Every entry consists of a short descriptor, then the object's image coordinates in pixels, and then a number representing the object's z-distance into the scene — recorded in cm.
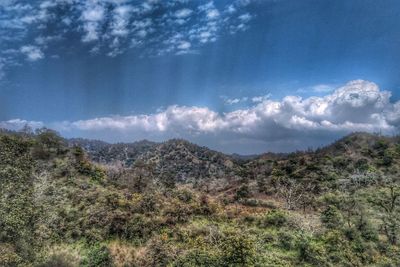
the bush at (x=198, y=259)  2028
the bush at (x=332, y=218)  2629
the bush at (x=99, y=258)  2252
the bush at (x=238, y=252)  1978
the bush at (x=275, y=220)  2755
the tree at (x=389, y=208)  2516
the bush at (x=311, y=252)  2184
